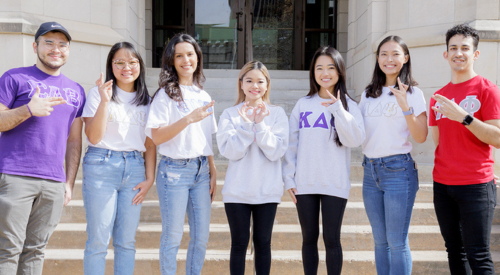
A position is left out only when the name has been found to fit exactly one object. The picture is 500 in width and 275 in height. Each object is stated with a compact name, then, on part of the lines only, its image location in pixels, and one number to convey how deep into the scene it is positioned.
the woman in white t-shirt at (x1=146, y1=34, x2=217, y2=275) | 2.63
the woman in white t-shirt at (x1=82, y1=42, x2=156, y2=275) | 2.54
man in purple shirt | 2.31
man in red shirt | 2.42
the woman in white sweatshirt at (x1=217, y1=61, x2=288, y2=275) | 2.62
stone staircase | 3.48
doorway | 9.15
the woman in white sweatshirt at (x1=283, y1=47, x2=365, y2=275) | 2.69
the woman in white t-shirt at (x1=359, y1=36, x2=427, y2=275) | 2.66
